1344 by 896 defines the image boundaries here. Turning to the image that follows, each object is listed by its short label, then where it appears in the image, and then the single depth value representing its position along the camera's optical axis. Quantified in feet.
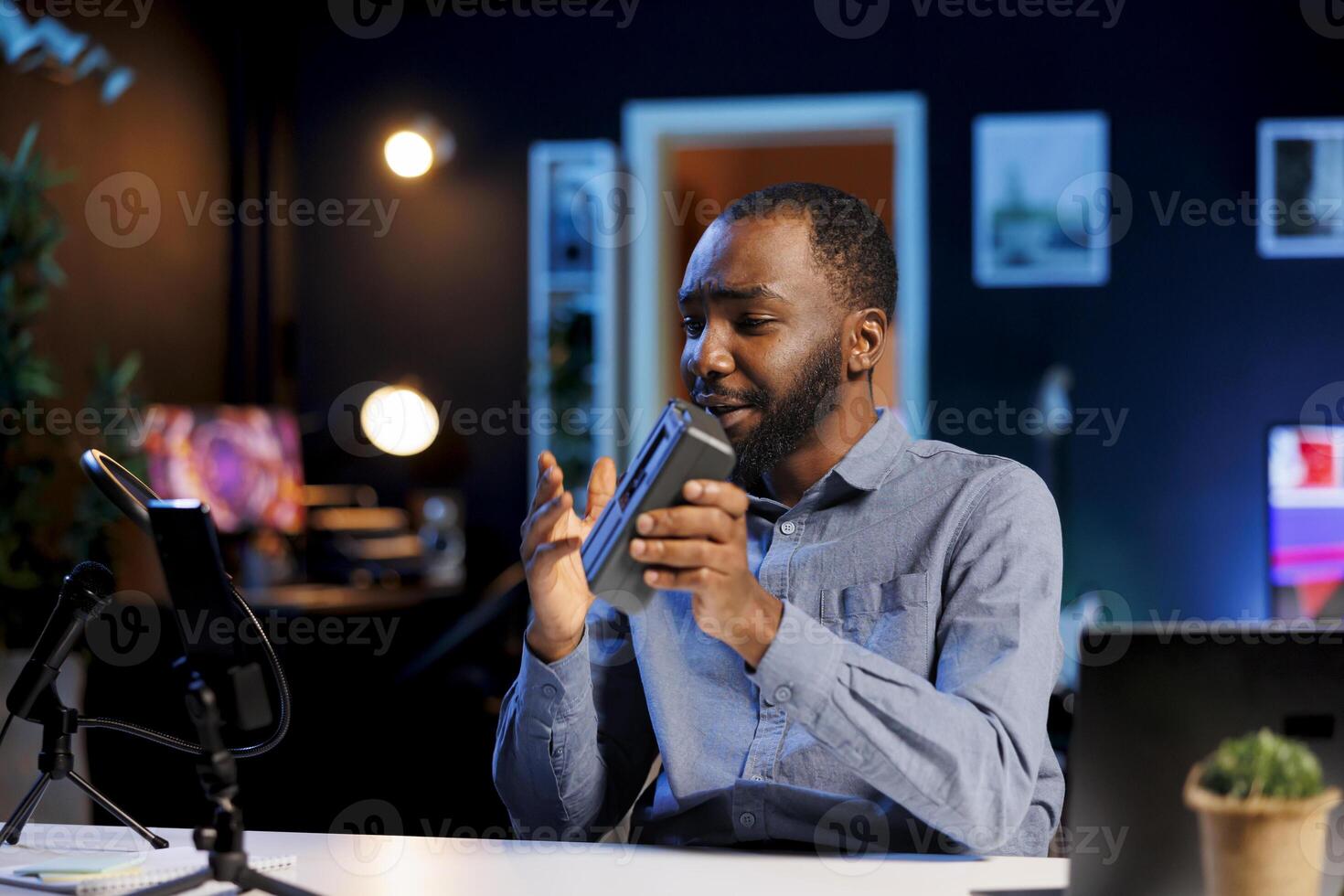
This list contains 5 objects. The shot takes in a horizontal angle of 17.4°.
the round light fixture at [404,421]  33.10
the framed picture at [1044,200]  32.99
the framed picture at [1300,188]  32.74
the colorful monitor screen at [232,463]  29.92
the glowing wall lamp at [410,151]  32.29
